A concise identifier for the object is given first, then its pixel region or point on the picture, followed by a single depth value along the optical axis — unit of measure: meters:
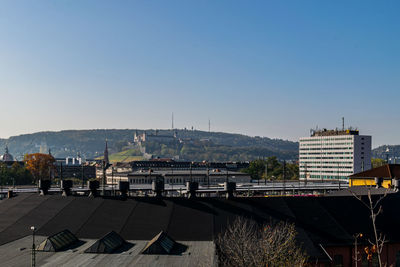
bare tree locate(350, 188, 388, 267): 48.44
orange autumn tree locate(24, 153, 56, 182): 184.57
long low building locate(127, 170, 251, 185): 173.21
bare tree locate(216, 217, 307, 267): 31.29
